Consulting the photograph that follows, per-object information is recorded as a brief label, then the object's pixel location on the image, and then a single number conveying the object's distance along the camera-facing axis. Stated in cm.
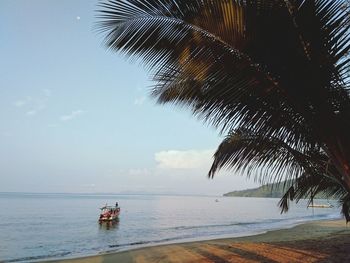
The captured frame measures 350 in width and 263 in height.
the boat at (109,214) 3653
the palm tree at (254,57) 294
